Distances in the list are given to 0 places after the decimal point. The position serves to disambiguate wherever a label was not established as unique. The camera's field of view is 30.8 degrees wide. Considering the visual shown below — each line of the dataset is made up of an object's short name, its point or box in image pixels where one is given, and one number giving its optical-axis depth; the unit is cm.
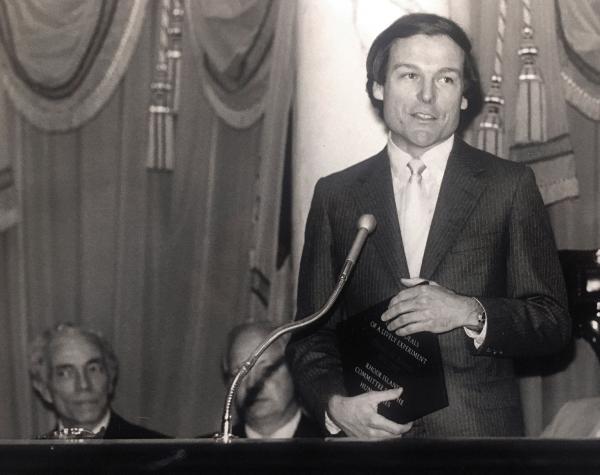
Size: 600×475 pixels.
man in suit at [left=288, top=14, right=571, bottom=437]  400
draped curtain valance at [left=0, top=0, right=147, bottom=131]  448
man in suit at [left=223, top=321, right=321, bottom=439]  425
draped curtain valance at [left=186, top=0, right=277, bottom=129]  444
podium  248
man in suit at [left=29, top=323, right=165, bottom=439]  437
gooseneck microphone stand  291
